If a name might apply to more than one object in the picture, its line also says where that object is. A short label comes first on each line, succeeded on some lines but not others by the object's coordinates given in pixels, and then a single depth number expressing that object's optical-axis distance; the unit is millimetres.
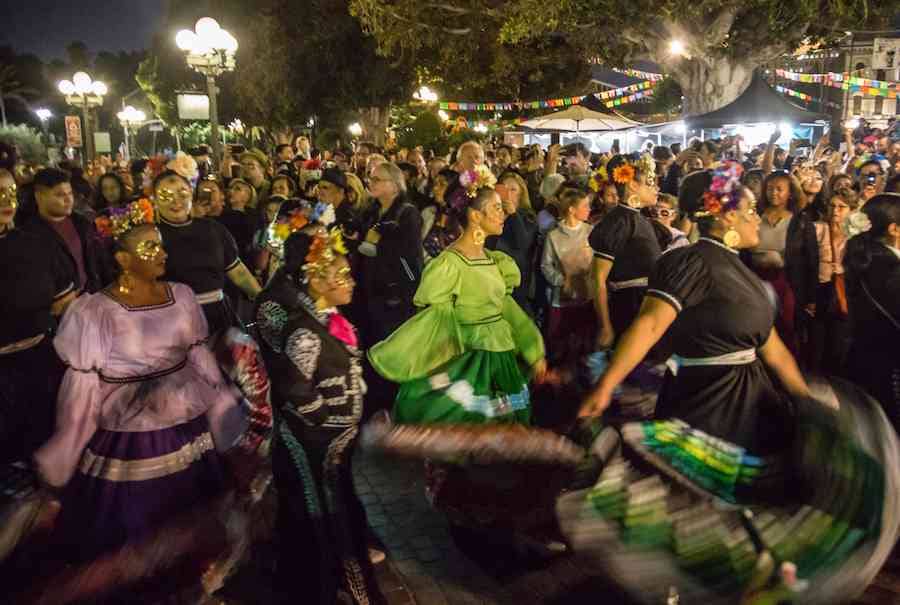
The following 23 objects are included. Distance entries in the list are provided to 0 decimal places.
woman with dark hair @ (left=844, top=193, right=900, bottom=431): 4770
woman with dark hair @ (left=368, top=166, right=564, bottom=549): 4941
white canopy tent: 22203
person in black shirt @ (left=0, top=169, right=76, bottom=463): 4773
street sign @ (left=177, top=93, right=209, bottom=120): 17000
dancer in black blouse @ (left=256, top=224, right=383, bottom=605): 3943
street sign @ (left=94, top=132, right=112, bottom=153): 25688
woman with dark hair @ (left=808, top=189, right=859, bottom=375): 7406
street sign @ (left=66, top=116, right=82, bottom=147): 29516
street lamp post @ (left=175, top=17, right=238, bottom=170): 13891
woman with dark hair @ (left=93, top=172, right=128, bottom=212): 9816
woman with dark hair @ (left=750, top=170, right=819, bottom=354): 6812
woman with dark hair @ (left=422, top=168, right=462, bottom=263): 8062
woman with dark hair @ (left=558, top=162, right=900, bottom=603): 3127
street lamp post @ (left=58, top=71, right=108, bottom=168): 23031
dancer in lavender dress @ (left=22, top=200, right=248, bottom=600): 3771
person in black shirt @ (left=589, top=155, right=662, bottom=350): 6480
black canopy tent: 16688
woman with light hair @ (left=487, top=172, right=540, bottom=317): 8336
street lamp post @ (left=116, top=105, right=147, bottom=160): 33125
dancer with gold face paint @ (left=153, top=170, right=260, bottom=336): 6105
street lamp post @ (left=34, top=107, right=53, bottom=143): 52706
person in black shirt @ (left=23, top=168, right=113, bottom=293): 5914
